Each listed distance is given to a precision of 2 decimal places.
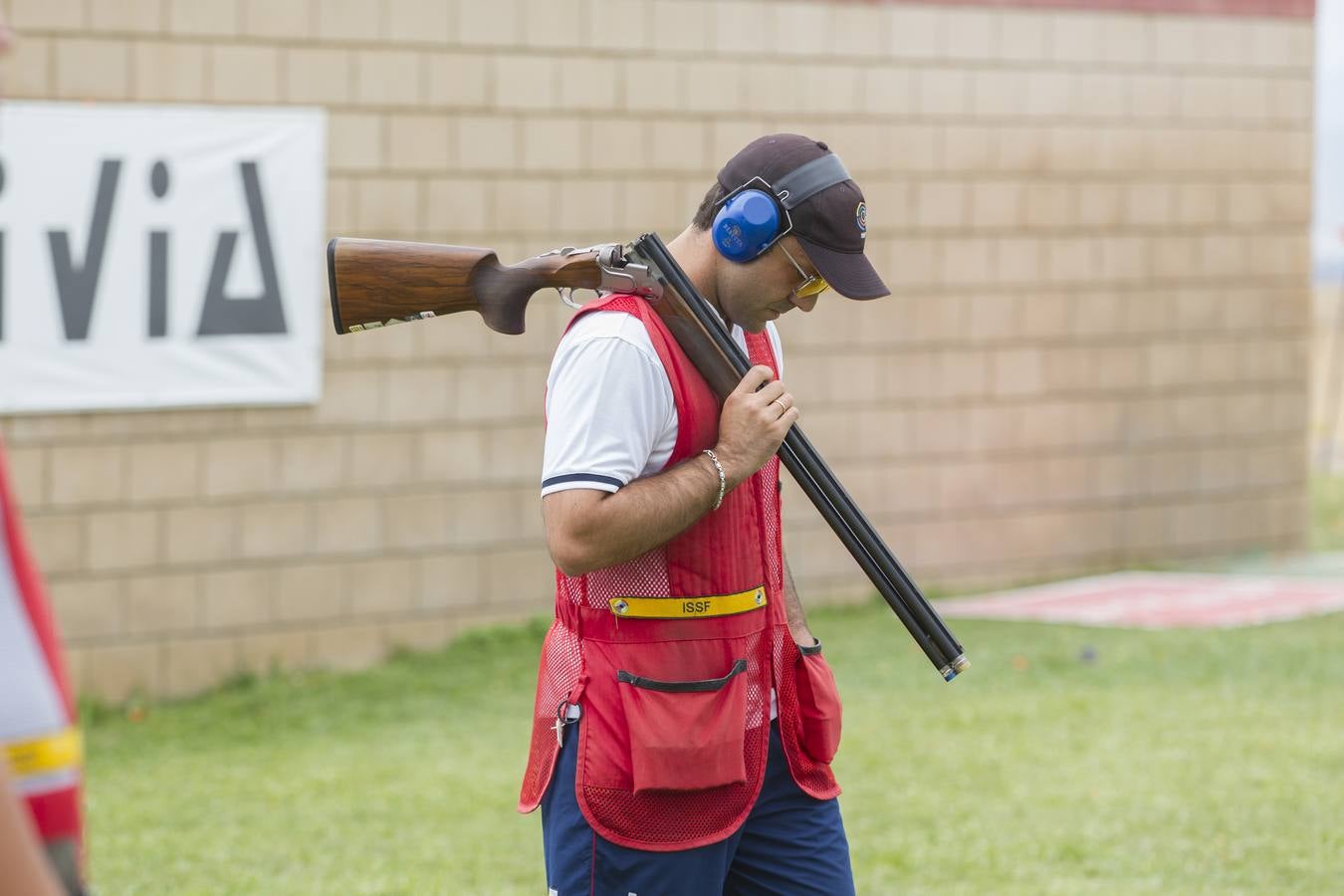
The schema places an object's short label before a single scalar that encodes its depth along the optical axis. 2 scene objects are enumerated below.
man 5.55
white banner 14.58
